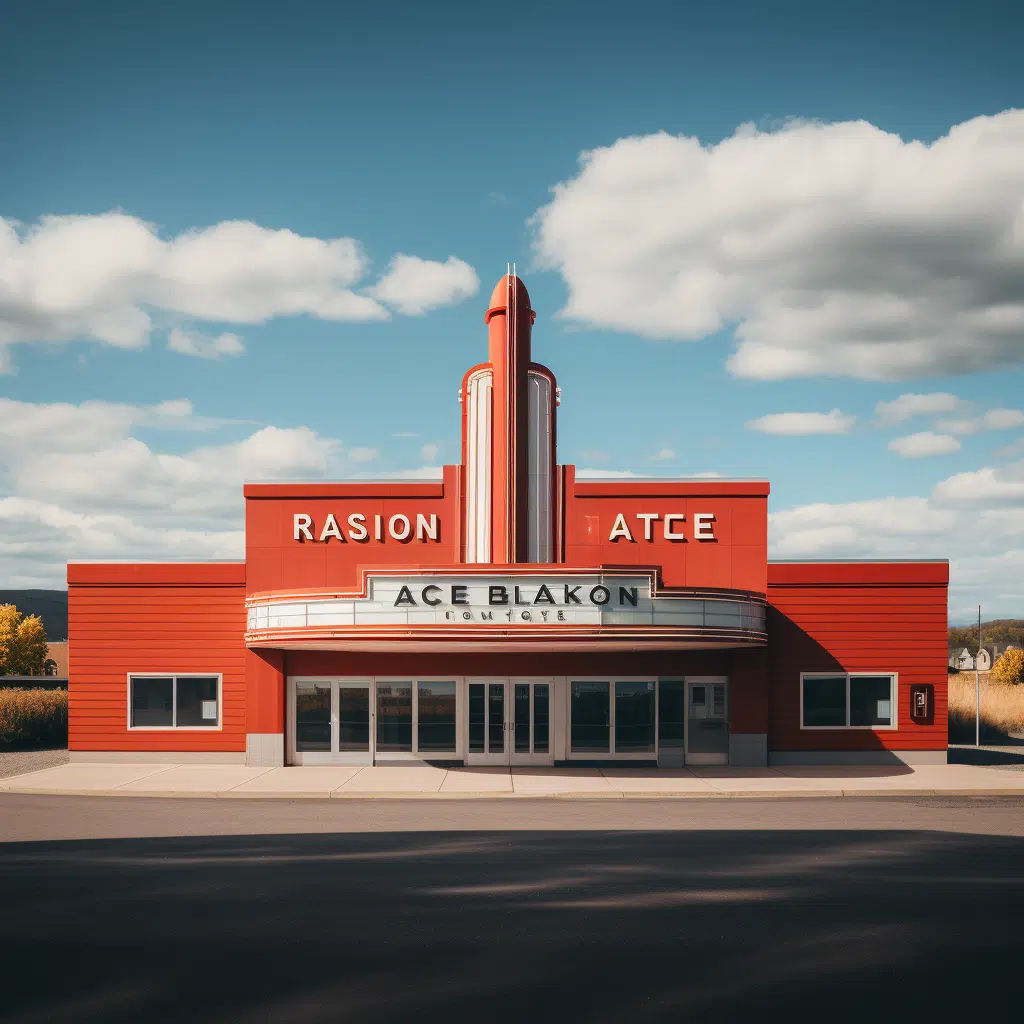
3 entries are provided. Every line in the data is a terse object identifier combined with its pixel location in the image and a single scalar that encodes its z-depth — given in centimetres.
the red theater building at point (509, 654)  2570
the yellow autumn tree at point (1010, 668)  6256
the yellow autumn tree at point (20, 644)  7131
